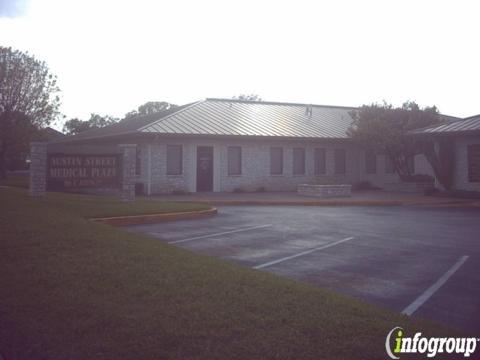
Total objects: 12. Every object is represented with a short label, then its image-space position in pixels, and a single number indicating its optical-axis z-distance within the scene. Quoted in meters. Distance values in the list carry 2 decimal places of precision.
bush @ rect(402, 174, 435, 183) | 27.83
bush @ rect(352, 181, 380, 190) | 30.33
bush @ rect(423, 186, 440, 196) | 24.55
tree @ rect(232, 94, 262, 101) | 79.69
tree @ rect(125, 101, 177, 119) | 71.62
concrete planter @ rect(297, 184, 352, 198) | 22.64
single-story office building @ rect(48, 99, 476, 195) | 24.83
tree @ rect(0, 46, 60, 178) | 40.31
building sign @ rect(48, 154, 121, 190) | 16.50
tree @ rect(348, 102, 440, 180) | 25.88
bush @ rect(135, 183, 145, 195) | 24.69
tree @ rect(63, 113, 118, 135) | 74.62
